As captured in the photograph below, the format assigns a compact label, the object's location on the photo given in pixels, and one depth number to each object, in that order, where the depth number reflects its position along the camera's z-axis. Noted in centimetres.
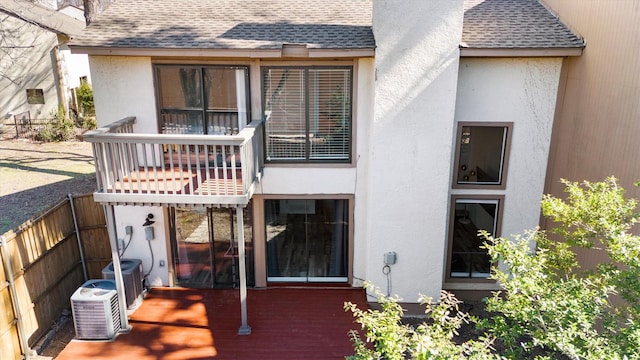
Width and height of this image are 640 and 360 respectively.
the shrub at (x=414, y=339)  402
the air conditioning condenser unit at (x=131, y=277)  891
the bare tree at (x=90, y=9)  1490
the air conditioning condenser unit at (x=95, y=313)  798
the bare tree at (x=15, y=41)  2231
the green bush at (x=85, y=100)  2427
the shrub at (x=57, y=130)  2047
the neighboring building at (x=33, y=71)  2250
